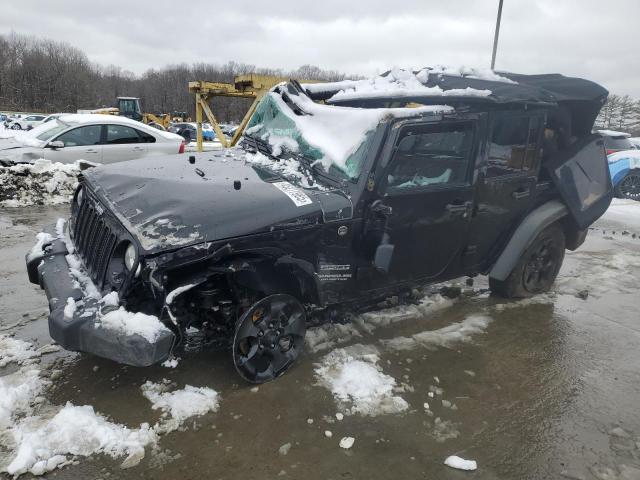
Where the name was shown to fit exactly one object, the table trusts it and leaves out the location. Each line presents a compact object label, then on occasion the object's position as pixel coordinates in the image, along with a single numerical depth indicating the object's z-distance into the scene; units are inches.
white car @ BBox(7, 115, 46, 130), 1405.8
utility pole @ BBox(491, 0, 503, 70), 465.1
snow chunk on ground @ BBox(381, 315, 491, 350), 158.7
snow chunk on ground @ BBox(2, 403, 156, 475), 98.4
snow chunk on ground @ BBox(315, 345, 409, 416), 124.9
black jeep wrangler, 111.6
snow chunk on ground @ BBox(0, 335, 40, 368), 133.1
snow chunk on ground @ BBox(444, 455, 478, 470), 106.0
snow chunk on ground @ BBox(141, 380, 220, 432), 114.9
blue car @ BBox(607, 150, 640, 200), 461.2
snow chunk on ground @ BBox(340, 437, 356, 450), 110.0
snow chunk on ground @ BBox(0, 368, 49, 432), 111.1
